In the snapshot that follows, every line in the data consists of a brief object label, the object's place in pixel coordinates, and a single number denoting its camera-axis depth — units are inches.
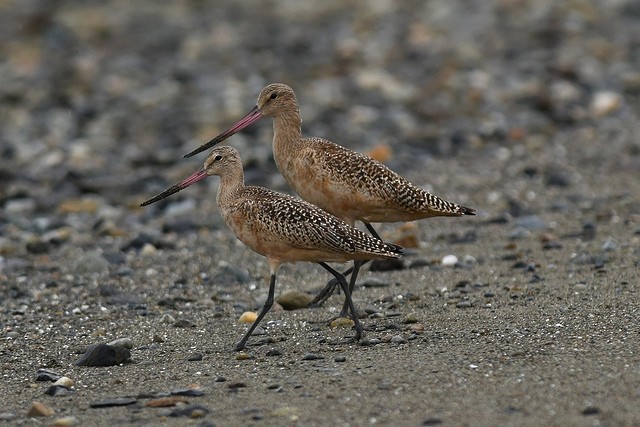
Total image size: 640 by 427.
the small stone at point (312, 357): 607.2
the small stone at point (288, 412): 501.7
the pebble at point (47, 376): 597.9
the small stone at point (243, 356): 622.5
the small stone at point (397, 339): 629.3
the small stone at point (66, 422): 514.1
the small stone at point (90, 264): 879.7
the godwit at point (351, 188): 730.8
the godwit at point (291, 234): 643.5
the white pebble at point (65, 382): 579.5
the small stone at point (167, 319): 728.3
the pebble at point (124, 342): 637.3
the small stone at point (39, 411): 530.0
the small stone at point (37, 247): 965.2
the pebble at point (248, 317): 720.3
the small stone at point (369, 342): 632.4
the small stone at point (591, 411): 475.8
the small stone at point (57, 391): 569.6
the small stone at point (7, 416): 529.3
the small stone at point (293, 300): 754.2
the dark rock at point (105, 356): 625.3
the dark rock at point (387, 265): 844.0
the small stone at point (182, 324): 716.0
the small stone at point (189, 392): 547.5
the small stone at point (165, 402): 533.6
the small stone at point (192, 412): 515.2
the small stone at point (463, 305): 713.0
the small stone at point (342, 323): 693.9
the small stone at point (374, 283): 797.2
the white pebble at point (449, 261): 847.1
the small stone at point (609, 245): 840.9
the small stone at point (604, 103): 1455.5
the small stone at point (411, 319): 678.5
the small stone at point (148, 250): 938.1
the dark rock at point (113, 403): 542.0
